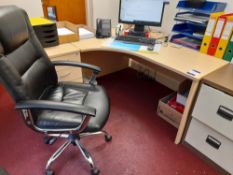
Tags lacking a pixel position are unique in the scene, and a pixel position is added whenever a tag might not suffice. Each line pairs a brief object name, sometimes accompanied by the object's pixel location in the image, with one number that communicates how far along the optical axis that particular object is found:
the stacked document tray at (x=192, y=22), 1.59
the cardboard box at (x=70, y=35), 1.73
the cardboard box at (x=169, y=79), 2.23
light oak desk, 1.32
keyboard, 1.78
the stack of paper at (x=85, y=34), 1.90
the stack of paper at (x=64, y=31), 1.78
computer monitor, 1.78
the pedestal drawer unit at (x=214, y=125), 1.18
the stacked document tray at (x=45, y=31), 1.53
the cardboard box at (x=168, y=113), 1.74
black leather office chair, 0.95
